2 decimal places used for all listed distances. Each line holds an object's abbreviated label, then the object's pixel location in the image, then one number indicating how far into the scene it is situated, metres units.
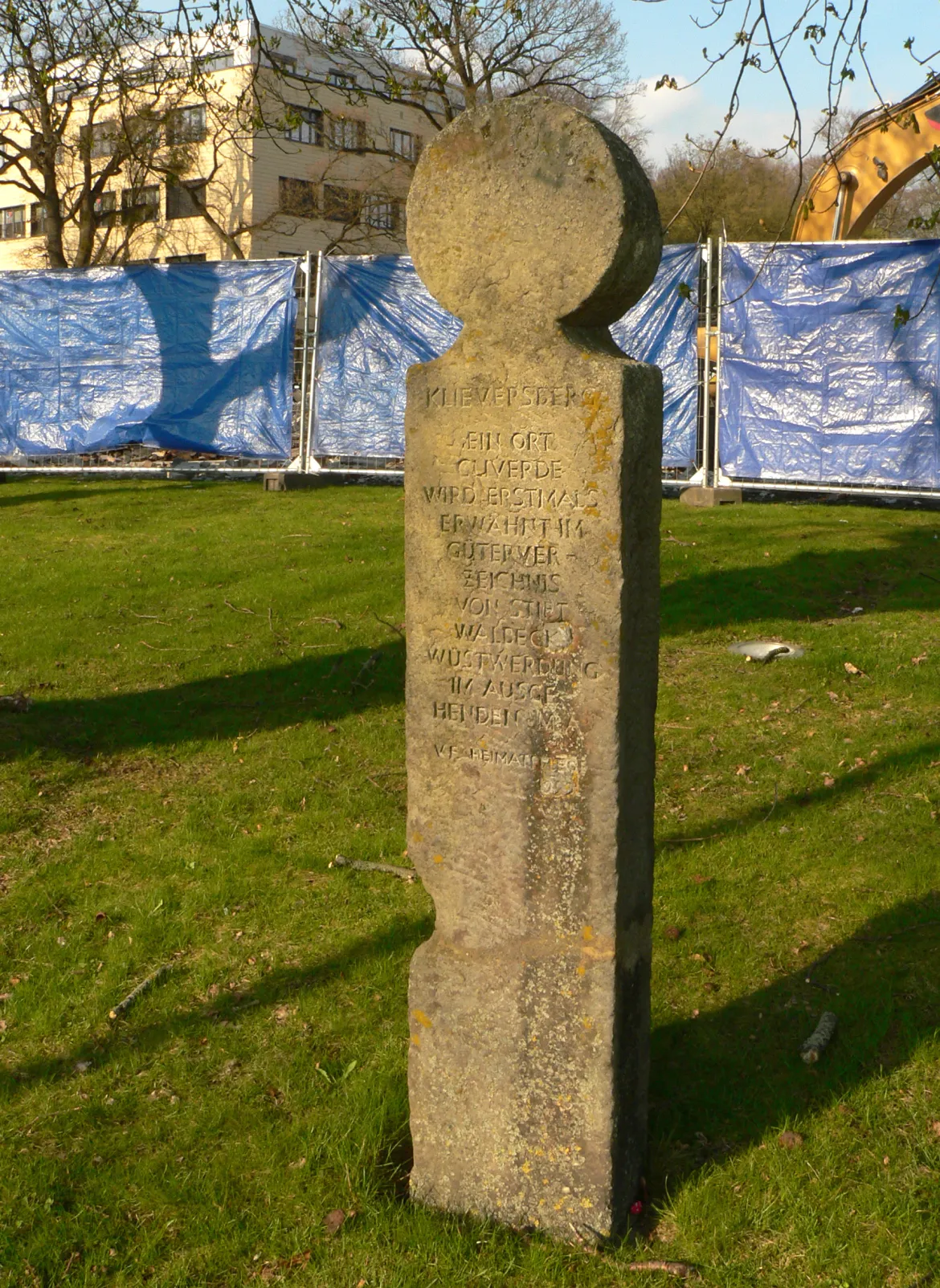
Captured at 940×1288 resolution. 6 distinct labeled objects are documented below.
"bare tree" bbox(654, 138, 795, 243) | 27.31
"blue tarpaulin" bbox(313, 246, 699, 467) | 14.01
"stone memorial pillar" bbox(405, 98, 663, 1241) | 2.94
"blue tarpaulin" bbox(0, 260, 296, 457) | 14.50
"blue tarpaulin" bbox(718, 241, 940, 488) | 11.95
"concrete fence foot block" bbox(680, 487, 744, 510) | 12.66
